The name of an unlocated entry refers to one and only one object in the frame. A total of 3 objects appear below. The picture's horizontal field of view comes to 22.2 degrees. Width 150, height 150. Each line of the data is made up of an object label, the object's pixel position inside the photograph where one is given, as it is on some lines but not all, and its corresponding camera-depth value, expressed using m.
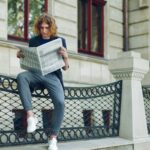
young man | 5.10
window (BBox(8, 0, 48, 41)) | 11.09
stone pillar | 6.96
